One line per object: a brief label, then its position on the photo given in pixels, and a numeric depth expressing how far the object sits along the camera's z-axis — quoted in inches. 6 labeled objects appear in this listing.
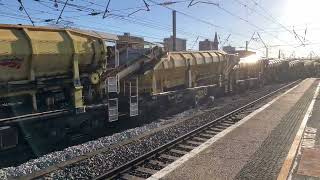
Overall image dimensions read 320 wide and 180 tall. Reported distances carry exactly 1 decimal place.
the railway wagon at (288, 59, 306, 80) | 1333.3
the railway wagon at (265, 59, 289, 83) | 1115.3
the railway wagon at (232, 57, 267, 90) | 770.8
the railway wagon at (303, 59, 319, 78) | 1476.0
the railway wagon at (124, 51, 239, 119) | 436.8
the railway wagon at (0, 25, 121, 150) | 254.9
